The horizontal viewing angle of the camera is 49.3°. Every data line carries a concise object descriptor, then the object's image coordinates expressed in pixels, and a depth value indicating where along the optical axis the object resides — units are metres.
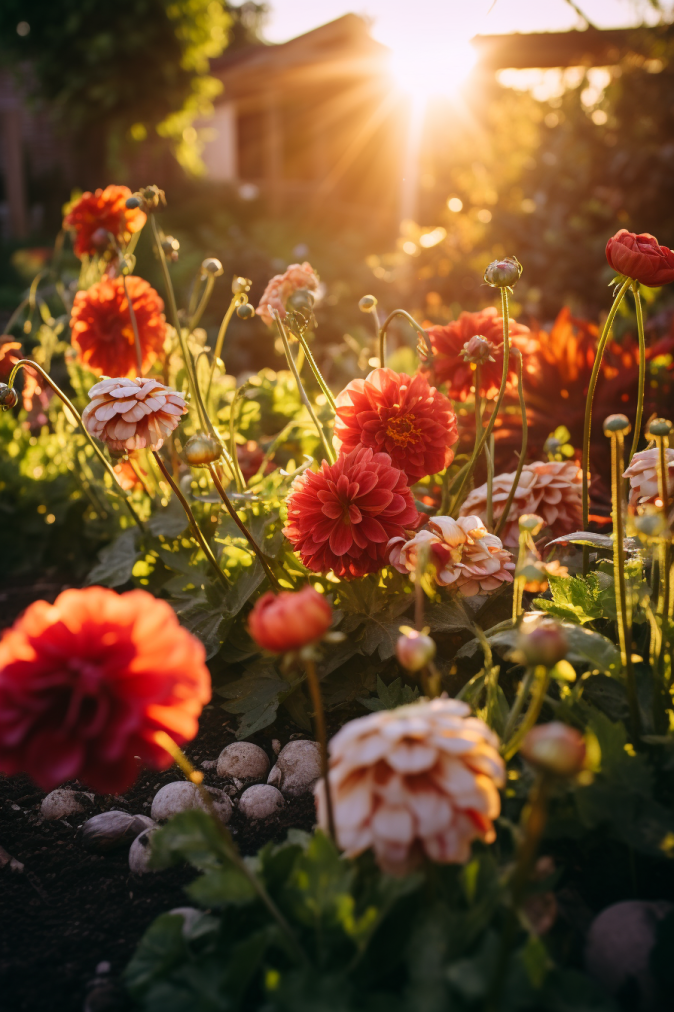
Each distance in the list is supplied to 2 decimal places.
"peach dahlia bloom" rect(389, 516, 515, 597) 1.11
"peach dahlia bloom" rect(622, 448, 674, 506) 1.12
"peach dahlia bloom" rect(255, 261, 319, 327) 1.49
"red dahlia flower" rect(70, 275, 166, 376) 1.65
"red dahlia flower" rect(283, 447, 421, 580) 1.14
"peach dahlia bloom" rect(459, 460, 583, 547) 1.44
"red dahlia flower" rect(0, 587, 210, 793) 0.70
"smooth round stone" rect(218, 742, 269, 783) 1.32
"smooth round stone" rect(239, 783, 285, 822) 1.21
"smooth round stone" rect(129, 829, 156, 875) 1.08
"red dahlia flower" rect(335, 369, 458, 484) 1.25
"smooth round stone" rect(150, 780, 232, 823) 1.21
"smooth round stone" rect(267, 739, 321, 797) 1.26
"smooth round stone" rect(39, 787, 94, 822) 1.26
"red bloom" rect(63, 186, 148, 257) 1.81
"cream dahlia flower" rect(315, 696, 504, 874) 0.68
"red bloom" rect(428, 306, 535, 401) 1.47
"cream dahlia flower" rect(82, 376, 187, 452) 1.12
